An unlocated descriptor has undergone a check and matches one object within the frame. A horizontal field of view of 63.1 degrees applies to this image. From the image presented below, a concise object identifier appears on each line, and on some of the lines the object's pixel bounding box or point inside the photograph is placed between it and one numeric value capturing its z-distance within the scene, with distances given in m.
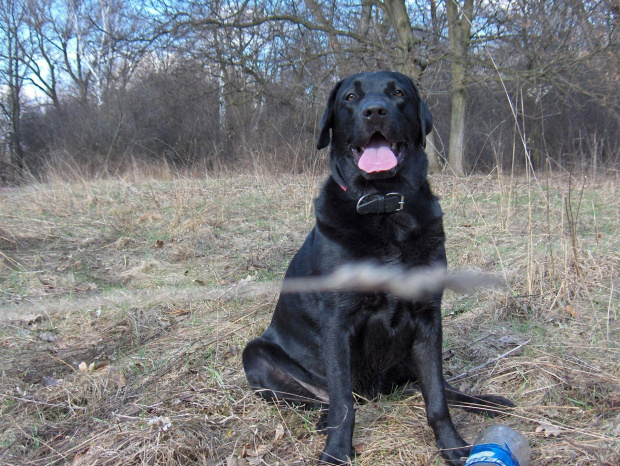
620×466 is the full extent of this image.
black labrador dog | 2.01
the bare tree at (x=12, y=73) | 18.39
